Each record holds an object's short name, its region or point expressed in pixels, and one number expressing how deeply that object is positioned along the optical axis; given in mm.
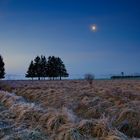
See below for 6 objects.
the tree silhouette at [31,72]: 36665
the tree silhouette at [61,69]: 37573
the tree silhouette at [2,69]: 30520
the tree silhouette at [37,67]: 36314
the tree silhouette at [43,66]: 36314
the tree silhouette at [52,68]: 36491
